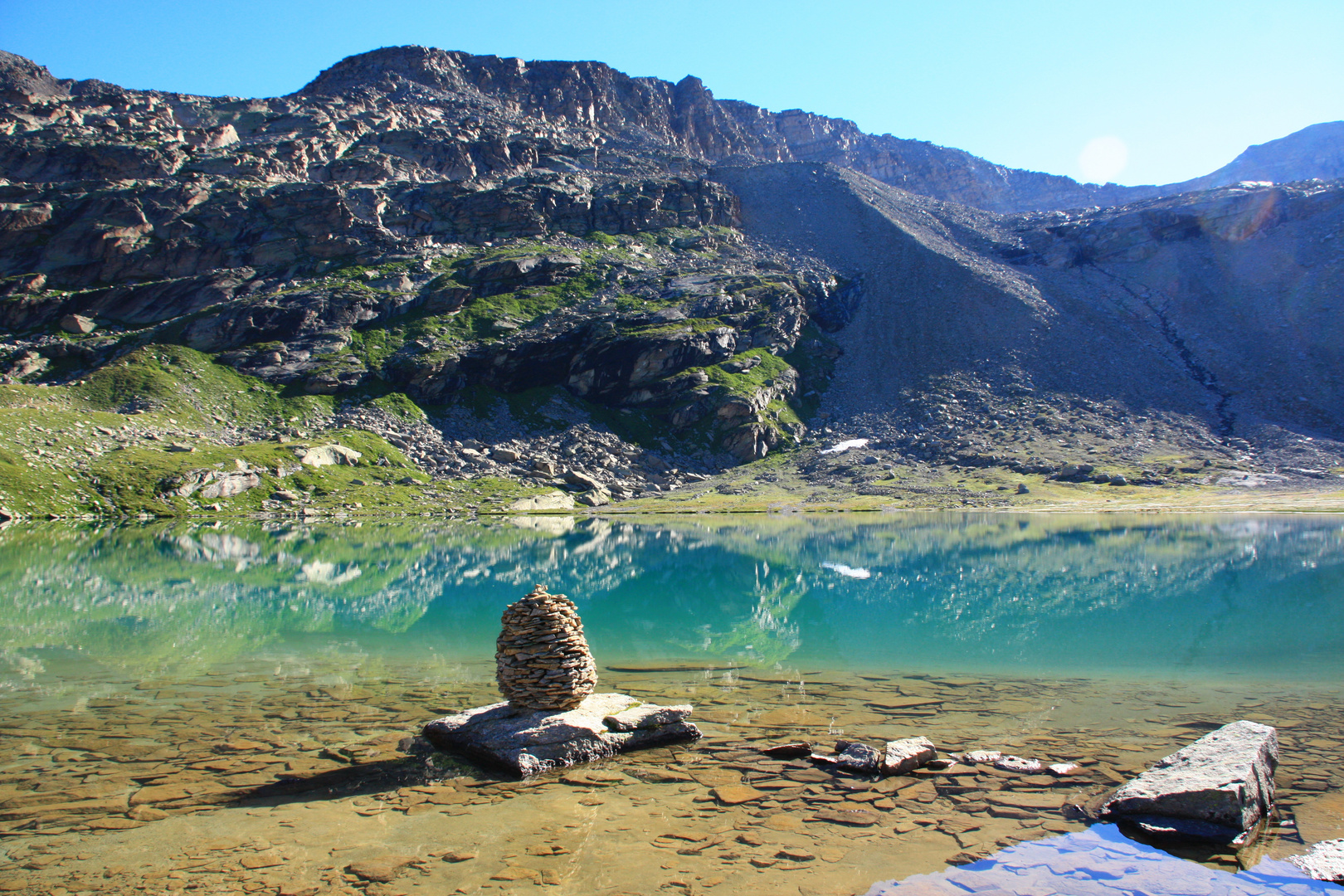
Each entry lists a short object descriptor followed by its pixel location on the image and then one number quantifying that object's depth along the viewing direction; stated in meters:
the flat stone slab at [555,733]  11.12
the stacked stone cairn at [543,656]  12.51
